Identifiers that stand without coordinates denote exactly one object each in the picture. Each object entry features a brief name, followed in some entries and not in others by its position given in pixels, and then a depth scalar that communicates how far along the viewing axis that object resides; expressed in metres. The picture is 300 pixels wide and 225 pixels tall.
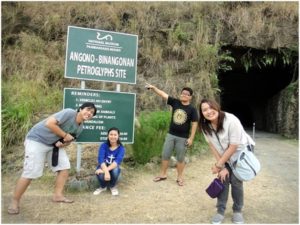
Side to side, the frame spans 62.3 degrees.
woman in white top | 2.85
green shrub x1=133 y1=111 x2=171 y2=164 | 4.60
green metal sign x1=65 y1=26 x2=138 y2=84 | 4.01
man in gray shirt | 3.07
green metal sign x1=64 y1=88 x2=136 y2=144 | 3.99
